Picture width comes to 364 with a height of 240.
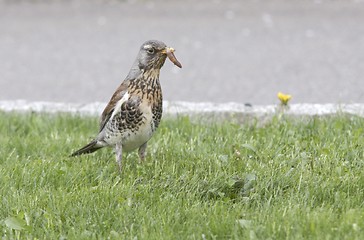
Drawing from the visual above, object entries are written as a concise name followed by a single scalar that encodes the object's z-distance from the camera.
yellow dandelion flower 12.53
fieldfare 10.00
